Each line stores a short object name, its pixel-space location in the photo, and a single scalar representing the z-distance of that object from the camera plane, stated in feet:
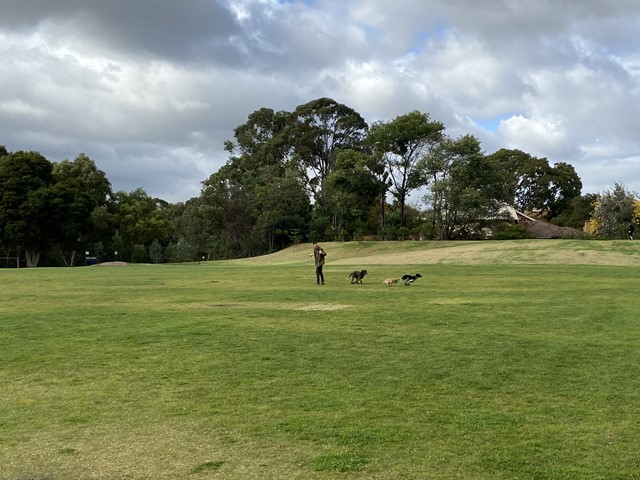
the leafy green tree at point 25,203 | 207.51
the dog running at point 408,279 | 82.69
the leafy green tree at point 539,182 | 356.38
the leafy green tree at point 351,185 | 217.56
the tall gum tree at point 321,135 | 283.18
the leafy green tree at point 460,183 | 210.59
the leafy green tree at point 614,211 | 226.38
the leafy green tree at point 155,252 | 242.99
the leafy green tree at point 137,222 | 255.09
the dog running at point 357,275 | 87.40
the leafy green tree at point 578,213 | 319.88
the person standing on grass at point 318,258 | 86.28
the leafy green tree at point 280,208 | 254.88
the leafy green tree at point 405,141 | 221.25
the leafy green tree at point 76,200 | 217.15
